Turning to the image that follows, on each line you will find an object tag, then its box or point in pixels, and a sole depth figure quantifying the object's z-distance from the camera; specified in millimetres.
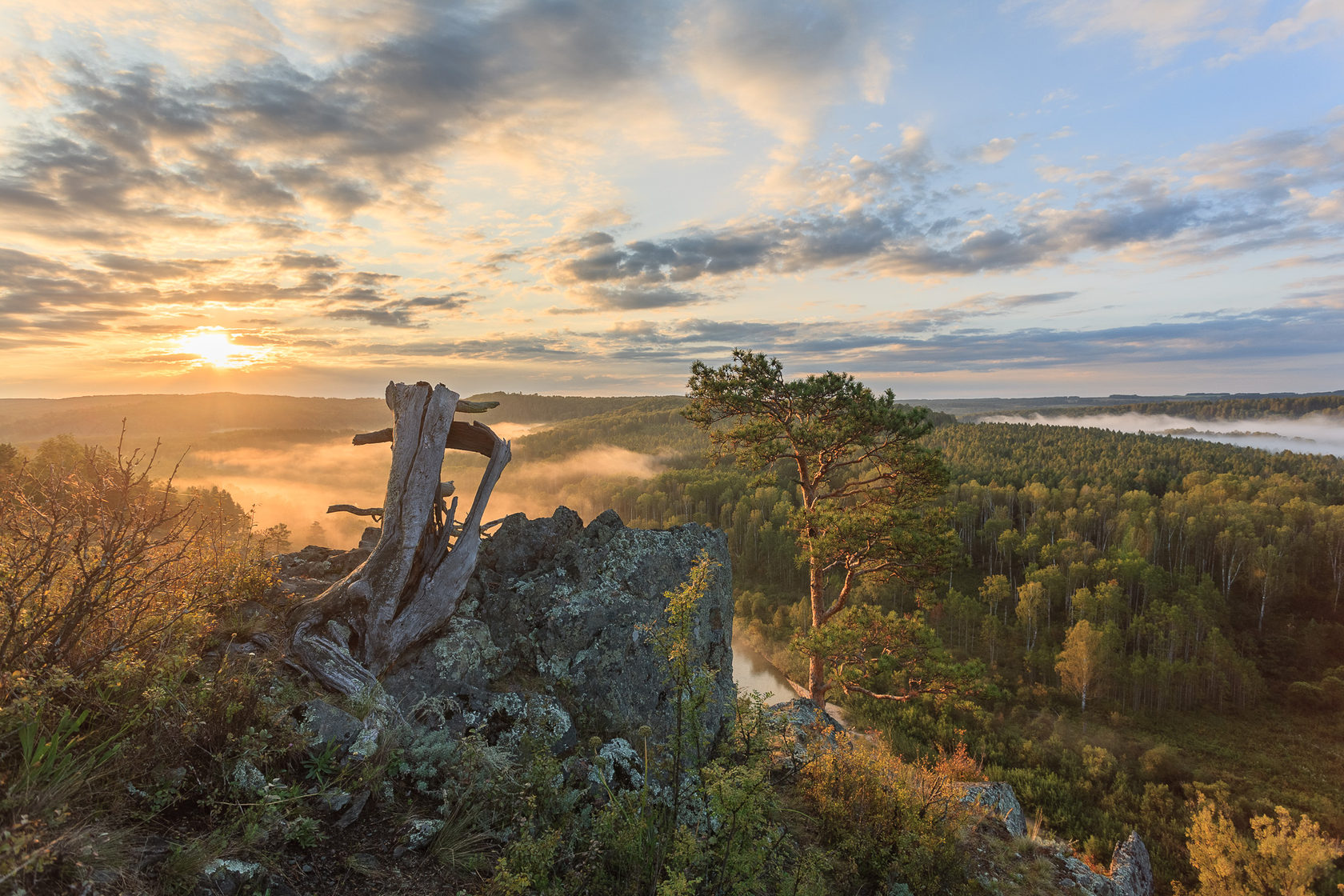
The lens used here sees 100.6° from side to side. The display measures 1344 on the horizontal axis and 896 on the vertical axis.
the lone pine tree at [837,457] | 16406
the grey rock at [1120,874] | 9125
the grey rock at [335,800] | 4500
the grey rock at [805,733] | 8383
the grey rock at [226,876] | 3506
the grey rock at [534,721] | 6637
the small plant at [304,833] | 4094
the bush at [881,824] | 6695
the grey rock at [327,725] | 4969
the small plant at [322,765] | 4695
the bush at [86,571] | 4156
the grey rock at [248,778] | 4246
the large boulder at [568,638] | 7074
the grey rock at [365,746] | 5023
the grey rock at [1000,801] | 11164
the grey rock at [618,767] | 5902
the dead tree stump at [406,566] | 7117
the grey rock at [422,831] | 4574
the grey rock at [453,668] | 6969
